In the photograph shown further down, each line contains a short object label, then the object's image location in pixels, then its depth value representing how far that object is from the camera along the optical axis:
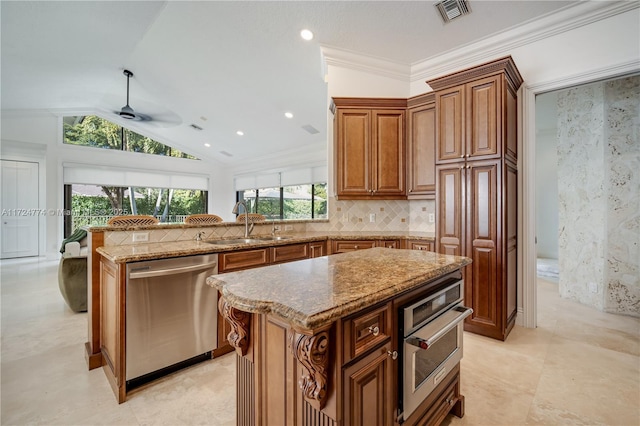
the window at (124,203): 7.13
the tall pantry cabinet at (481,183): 2.55
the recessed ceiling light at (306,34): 3.17
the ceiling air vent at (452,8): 2.63
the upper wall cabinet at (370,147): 3.40
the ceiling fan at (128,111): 4.89
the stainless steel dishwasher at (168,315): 1.83
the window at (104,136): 7.14
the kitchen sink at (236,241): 2.73
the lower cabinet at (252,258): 2.25
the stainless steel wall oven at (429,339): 1.12
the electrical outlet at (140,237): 2.26
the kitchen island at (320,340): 0.85
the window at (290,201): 6.93
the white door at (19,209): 6.40
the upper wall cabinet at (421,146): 3.22
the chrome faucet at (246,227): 2.98
